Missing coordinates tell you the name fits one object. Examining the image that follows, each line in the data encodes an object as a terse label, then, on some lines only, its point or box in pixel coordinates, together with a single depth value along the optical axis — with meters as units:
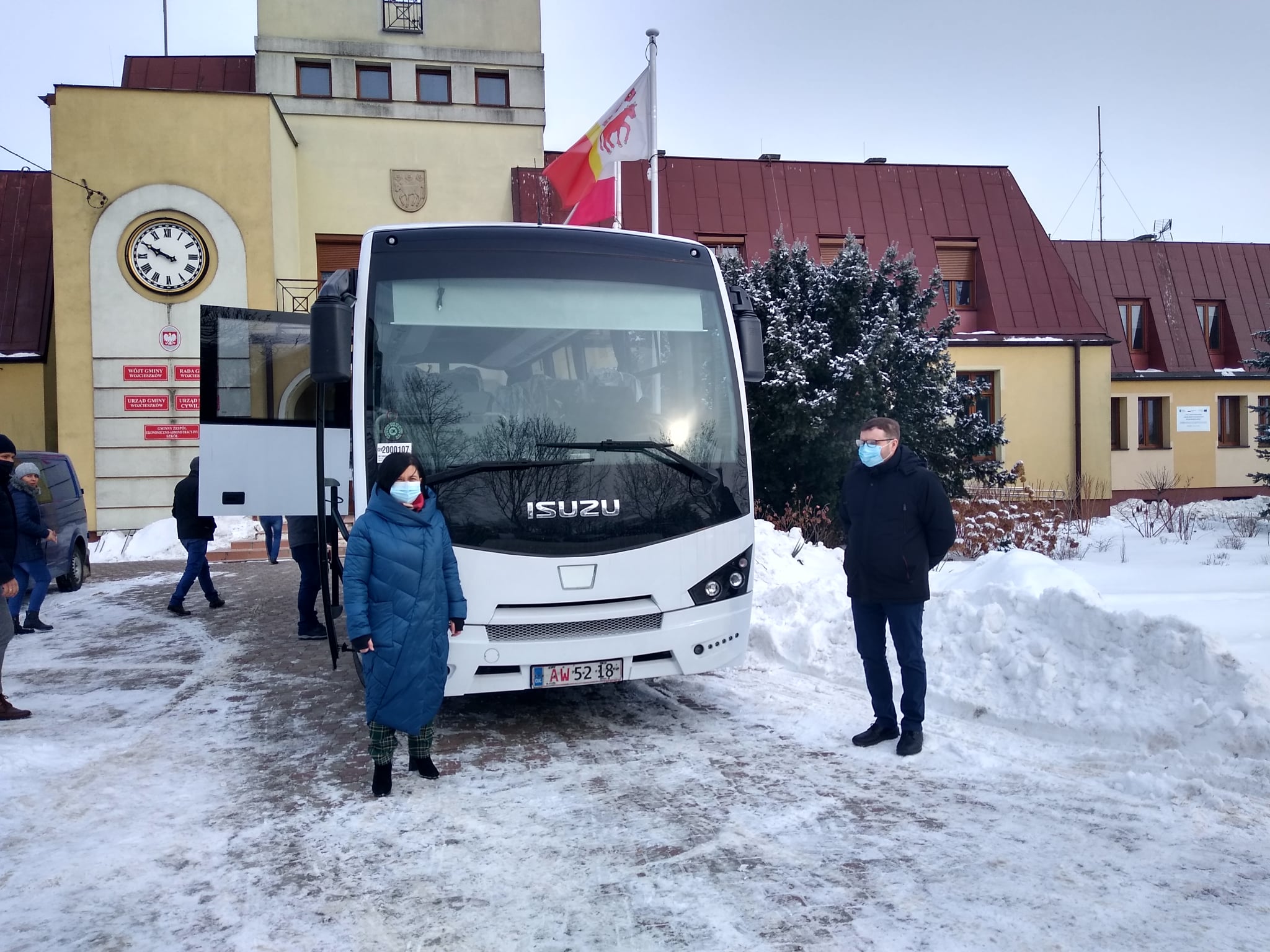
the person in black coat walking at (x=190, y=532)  11.37
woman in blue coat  4.93
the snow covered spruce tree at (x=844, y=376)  13.73
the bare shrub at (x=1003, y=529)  12.80
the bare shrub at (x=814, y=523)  13.31
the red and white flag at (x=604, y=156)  13.39
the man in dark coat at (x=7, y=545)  6.61
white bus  5.70
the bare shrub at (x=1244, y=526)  13.78
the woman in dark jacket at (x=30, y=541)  10.00
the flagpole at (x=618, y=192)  13.45
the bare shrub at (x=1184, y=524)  13.41
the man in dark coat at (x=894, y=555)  5.61
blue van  12.62
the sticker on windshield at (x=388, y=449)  5.70
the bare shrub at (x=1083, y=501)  14.99
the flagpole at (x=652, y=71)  13.03
